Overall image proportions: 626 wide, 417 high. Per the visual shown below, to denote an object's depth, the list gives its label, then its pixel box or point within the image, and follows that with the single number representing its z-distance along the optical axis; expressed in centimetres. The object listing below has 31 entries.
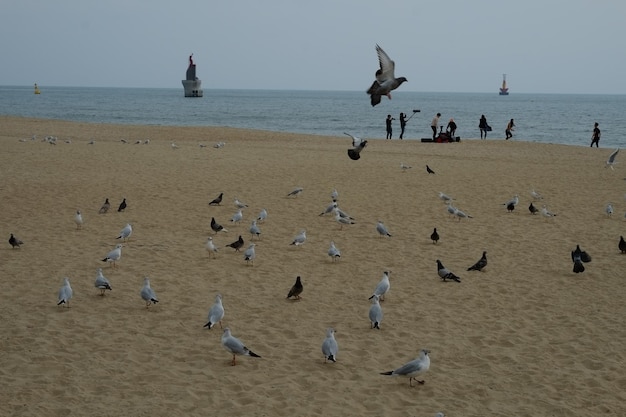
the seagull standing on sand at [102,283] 1044
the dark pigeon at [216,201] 1833
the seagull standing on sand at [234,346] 792
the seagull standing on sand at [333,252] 1297
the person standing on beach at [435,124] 3947
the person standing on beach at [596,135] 3884
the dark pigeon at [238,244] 1354
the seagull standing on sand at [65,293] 982
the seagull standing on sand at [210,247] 1303
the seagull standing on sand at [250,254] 1252
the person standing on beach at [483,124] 4219
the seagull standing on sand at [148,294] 994
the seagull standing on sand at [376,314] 932
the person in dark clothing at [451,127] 3969
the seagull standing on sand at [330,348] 803
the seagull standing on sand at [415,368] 743
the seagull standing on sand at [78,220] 1523
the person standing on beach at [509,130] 4218
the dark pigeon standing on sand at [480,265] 1248
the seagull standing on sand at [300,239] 1384
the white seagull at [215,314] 918
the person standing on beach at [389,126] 4244
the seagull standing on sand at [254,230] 1465
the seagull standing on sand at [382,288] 1052
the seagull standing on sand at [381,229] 1488
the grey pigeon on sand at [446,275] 1170
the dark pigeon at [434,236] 1443
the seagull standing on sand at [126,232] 1396
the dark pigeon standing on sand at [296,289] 1045
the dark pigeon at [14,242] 1315
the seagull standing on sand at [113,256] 1209
